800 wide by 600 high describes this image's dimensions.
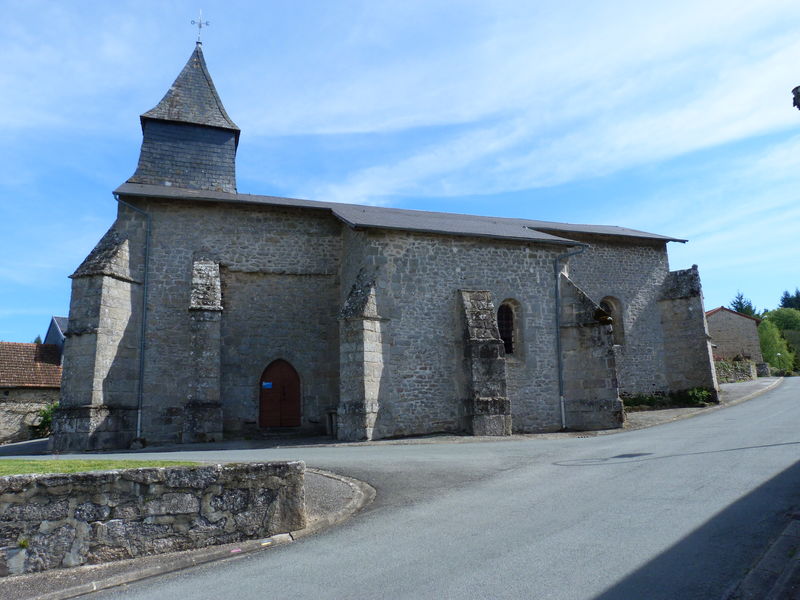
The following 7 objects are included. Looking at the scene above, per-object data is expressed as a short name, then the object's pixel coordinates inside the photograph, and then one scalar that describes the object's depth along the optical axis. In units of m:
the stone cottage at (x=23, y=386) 18.50
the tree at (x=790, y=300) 73.00
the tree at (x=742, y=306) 64.44
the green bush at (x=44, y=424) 18.80
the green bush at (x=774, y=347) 47.69
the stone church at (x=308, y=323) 13.72
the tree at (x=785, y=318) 58.45
